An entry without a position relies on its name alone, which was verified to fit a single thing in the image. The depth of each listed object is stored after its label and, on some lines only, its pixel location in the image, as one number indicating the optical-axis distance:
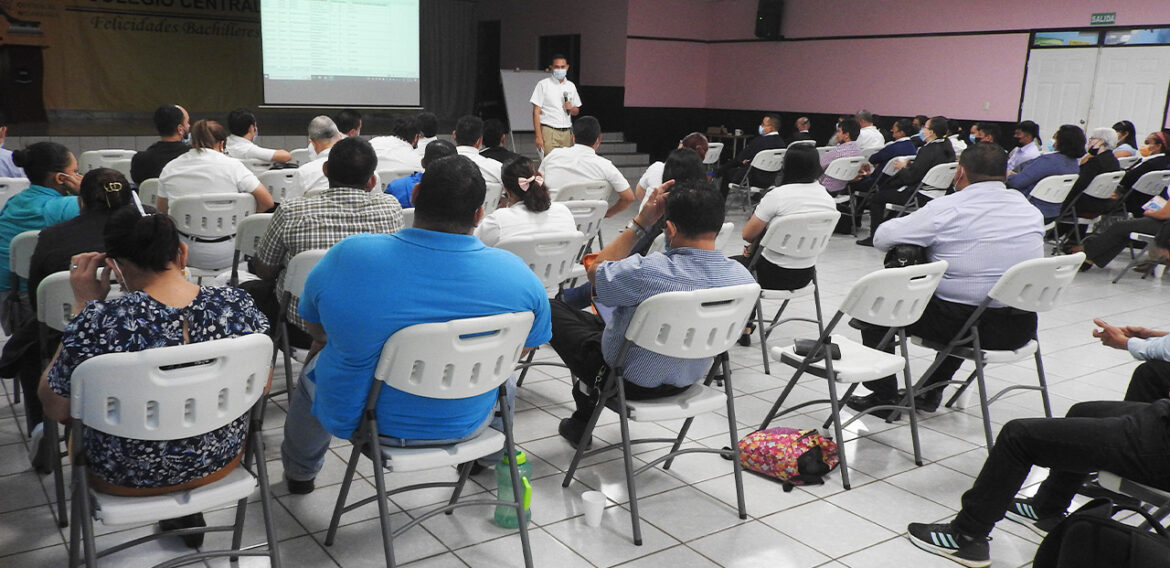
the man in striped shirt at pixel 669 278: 2.64
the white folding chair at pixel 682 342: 2.50
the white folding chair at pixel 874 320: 3.01
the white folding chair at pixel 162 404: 1.81
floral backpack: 3.06
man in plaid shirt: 3.01
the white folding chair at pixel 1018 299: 3.18
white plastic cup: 2.69
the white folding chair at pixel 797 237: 4.07
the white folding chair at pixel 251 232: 3.70
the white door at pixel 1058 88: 10.31
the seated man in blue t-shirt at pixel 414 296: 2.14
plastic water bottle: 2.66
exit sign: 9.94
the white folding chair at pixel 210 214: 4.04
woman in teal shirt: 3.41
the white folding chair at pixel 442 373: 2.07
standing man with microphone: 8.95
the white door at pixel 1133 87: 9.69
